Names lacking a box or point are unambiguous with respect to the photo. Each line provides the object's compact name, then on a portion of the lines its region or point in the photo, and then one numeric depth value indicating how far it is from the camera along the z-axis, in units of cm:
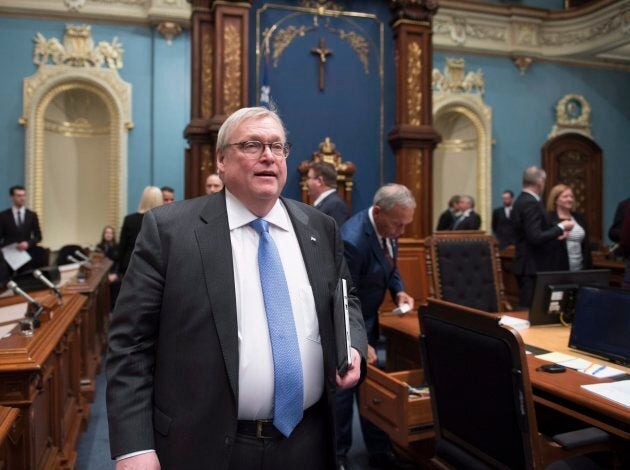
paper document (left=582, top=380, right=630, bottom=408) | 186
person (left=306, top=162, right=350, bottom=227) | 413
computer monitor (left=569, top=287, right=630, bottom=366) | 236
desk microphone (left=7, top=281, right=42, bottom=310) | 254
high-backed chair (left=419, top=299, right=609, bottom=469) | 163
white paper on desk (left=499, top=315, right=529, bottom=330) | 301
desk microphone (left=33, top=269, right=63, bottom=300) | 319
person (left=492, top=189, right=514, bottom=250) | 917
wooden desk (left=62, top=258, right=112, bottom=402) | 405
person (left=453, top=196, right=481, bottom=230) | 729
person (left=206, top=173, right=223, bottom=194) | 429
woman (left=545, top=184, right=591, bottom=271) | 443
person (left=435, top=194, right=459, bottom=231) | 818
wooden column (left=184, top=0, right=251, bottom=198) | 477
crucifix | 511
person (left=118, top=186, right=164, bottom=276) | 443
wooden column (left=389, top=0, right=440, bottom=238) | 525
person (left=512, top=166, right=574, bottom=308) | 433
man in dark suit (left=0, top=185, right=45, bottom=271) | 717
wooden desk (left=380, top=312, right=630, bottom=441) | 184
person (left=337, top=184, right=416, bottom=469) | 277
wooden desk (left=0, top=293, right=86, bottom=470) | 205
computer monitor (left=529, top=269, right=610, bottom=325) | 297
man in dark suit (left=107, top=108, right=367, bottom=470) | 142
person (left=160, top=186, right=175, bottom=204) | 629
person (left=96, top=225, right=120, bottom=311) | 795
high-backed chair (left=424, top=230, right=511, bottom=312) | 383
